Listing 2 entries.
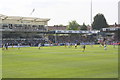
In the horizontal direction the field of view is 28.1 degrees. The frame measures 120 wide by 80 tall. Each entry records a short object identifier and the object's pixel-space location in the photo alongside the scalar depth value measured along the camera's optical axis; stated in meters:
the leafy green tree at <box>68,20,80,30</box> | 171.44
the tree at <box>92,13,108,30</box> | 152.82
